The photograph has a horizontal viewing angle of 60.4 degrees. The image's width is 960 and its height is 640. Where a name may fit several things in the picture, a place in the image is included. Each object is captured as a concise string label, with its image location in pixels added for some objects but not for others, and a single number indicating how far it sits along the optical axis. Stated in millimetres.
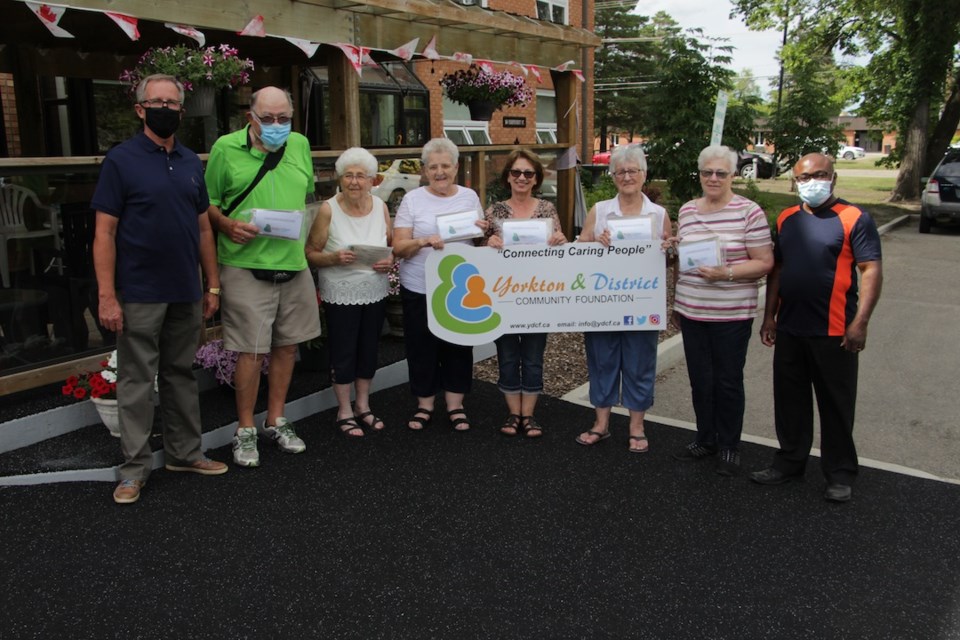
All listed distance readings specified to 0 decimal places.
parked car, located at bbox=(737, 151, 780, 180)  33688
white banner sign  4781
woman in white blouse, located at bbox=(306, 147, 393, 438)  4742
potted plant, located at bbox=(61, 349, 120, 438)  4645
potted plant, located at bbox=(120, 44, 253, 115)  6090
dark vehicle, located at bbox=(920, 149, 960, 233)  16250
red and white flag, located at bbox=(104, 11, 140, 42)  5144
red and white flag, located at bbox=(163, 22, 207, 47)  5594
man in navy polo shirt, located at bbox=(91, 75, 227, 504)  3867
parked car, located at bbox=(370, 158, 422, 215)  8008
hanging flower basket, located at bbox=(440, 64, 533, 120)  9359
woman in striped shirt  4281
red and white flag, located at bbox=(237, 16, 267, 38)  5984
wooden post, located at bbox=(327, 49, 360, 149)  6965
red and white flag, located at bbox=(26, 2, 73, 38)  4887
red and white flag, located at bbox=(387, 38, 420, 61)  7285
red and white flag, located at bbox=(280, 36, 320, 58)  6375
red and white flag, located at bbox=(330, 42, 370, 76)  6773
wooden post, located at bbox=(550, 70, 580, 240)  9531
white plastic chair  4984
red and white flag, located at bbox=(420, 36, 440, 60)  7600
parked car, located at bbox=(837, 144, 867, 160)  67812
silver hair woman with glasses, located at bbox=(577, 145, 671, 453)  4742
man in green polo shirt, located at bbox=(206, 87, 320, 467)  4332
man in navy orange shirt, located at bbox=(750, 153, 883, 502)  3924
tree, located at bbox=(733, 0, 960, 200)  20359
